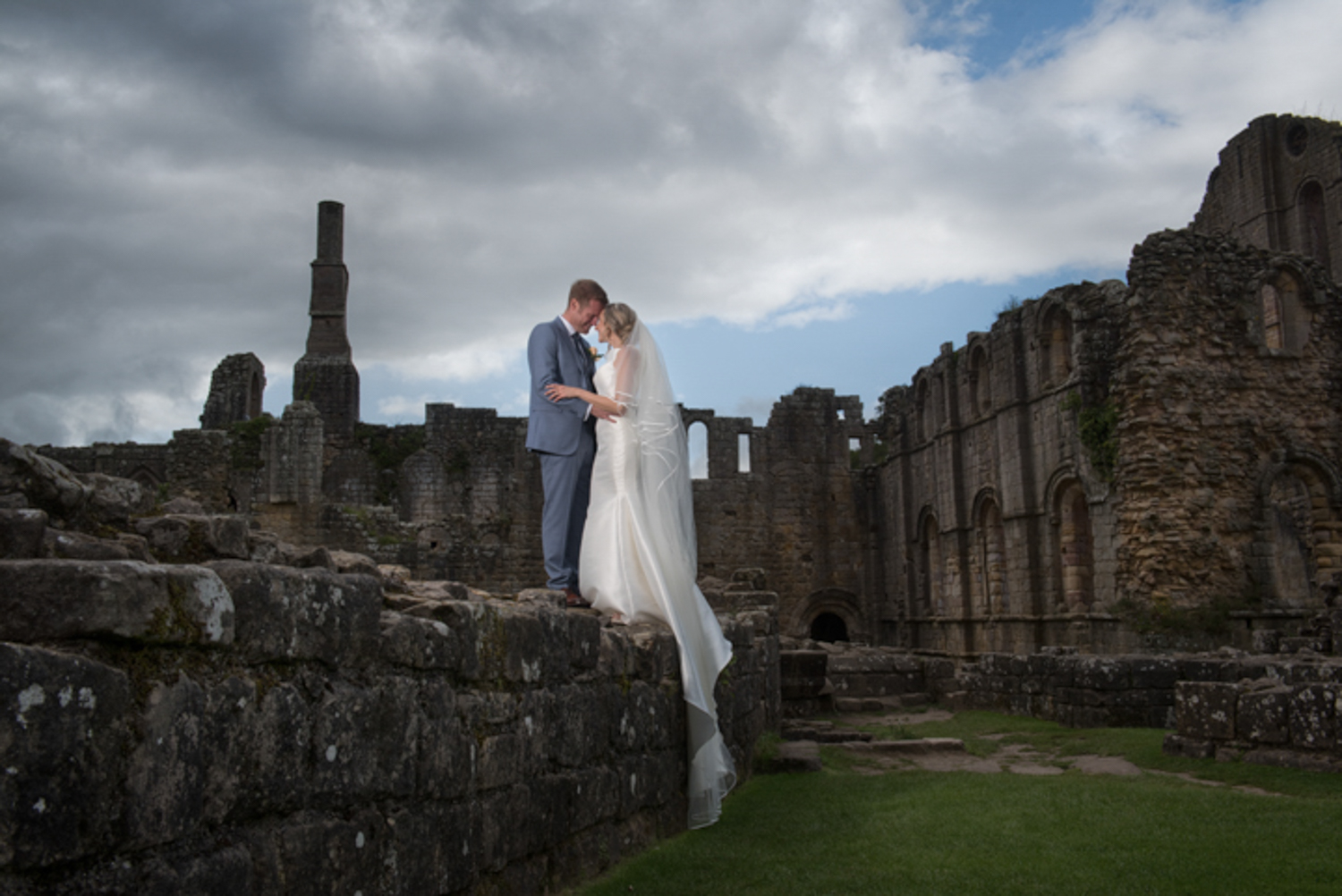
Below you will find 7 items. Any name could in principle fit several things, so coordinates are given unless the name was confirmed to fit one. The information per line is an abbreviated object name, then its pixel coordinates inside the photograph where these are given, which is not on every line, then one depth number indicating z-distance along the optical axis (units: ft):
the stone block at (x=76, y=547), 8.00
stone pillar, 103.65
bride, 18.86
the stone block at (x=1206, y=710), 26.89
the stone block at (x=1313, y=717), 24.23
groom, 20.35
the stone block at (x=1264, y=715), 25.46
